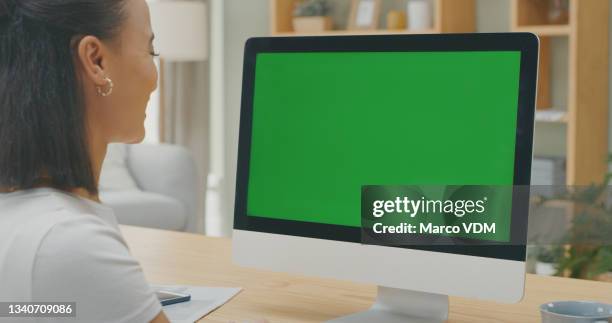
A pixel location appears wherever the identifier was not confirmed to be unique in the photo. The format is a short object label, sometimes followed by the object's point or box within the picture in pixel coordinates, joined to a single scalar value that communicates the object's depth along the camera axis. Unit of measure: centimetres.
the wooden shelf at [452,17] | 582
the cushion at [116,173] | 622
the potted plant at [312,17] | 662
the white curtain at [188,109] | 775
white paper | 199
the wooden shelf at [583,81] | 525
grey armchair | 593
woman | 127
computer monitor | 178
